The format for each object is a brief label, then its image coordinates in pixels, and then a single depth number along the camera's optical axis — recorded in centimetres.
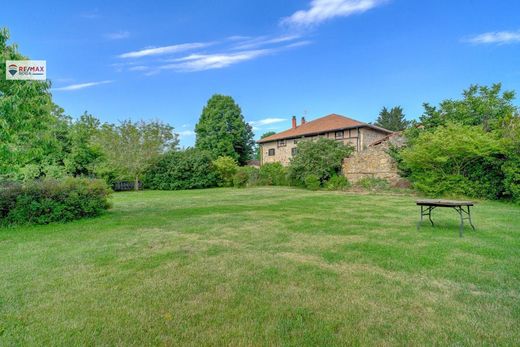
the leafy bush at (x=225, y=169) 2462
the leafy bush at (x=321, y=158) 1903
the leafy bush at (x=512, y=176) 1038
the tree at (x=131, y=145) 2161
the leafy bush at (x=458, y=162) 1138
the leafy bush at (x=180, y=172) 2377
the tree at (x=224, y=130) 3394
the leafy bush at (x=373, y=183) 1680
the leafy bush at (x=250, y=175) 2390
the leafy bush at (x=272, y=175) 2325
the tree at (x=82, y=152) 2019
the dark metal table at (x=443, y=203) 532
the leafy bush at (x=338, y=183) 1817
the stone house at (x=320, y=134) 2331
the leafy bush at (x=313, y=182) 1858
